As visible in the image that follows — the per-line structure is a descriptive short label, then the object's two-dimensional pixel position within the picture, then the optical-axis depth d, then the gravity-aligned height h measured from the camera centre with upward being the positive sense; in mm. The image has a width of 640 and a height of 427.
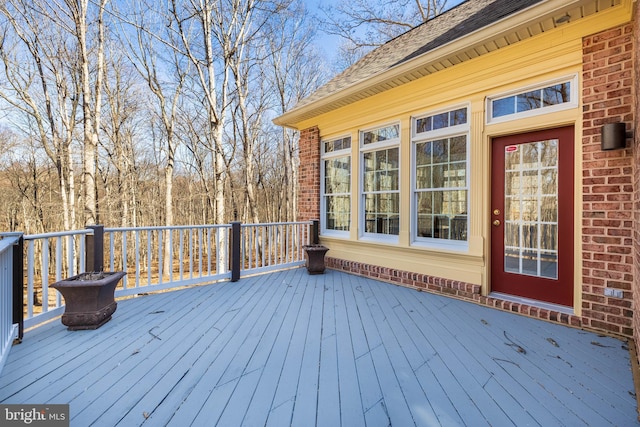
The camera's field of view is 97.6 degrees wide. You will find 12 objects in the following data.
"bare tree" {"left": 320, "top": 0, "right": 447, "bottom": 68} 8484 +5942
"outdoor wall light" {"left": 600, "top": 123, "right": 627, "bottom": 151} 2391 +612
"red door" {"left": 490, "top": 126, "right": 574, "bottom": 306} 2838 -75
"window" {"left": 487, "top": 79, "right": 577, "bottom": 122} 2805 +1155
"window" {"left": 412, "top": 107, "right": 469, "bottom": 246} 3592 +417
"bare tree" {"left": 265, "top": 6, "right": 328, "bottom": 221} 10938 +5951
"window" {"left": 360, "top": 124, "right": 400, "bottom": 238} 4367 +472
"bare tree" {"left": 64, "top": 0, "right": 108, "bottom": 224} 6465 +3065
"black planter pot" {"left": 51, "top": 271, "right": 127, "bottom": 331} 2484 -818
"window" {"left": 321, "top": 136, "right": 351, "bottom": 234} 5105 +457
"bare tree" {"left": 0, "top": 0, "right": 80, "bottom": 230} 7816 +3883
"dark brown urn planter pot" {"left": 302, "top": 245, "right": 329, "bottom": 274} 4727 -847
